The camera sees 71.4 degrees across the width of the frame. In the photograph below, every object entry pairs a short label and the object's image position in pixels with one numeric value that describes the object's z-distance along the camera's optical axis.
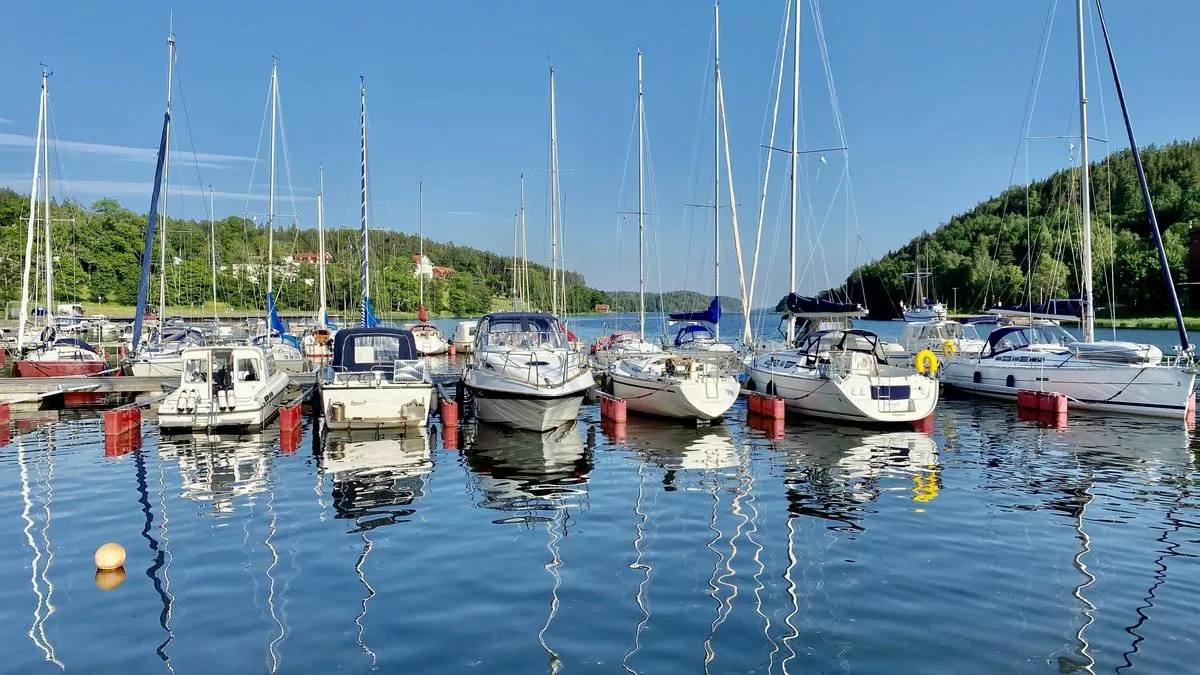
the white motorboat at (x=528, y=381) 22.62
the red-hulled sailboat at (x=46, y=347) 34.56
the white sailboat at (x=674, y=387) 24.61
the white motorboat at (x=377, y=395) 22.31
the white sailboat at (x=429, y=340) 55.91
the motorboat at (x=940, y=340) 37.06
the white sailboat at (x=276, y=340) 39.53
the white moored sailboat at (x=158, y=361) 33.34
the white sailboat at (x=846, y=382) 23.78
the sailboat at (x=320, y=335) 47.75
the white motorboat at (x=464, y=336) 60.19
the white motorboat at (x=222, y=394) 21.59
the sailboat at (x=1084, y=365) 25.15
